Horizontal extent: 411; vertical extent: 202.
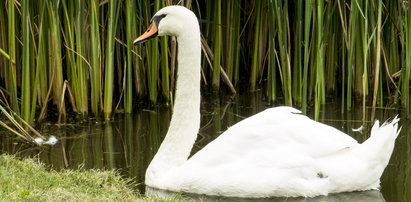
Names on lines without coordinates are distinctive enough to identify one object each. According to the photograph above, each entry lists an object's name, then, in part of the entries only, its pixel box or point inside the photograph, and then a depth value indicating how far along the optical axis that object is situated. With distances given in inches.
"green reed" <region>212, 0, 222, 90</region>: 699.4
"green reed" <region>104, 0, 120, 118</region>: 606.5
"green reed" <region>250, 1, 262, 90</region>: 713.6
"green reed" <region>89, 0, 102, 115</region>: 602.9
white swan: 473.4
